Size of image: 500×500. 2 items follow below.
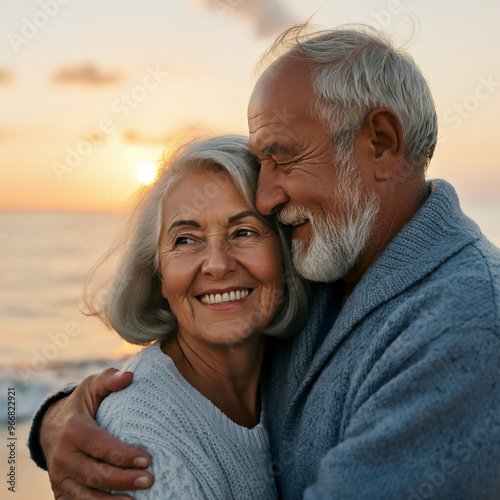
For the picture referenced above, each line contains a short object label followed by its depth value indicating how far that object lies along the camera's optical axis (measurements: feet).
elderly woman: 2.97
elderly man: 2.56
